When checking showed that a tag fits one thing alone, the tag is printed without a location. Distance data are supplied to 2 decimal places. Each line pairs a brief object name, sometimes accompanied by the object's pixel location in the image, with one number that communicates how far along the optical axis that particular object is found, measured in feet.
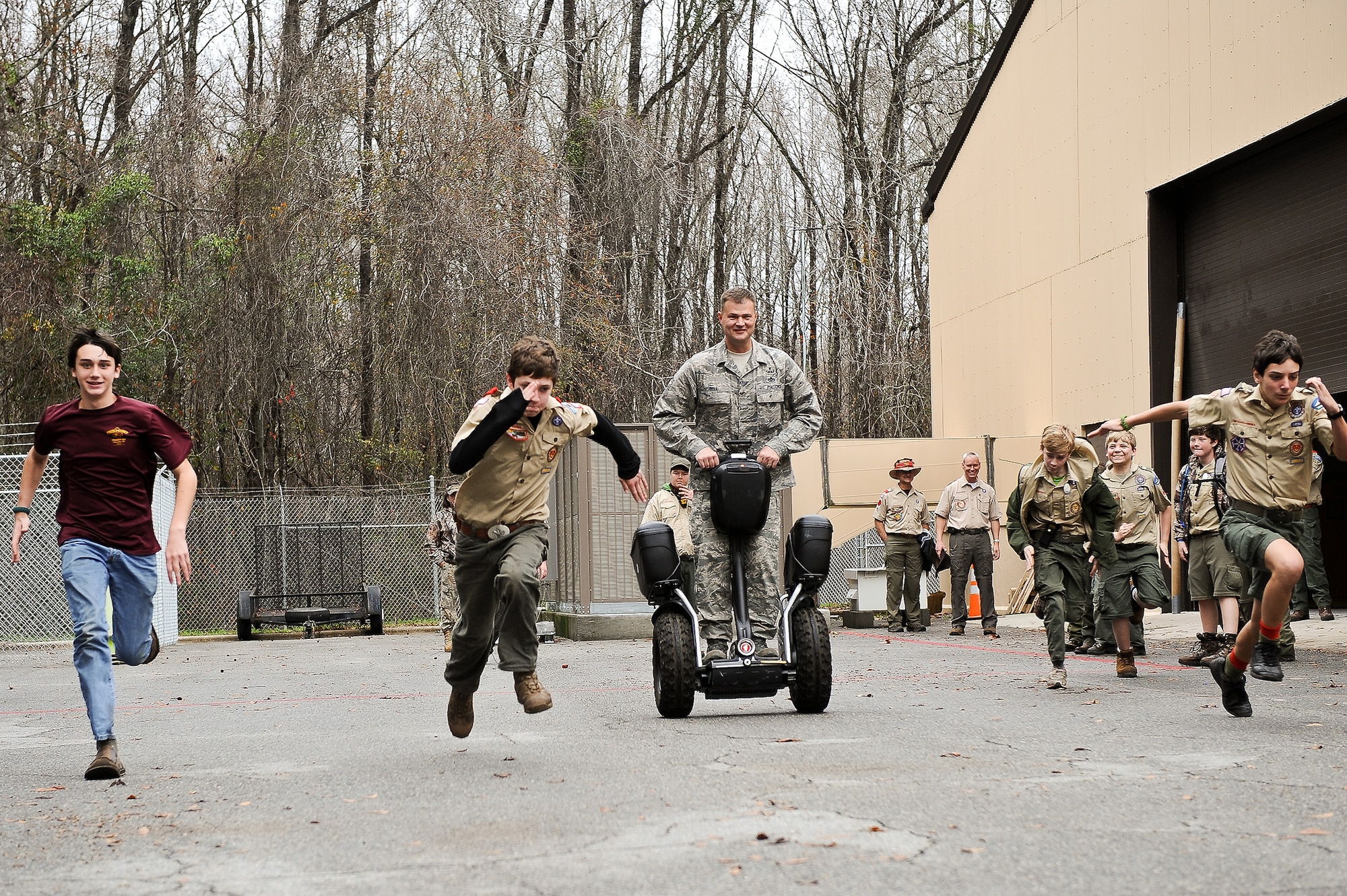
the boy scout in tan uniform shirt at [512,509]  22.25
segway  25.94
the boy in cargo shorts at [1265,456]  25.14
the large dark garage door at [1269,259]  50.60
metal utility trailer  82.84
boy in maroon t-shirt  22.07
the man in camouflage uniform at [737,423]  26.63
